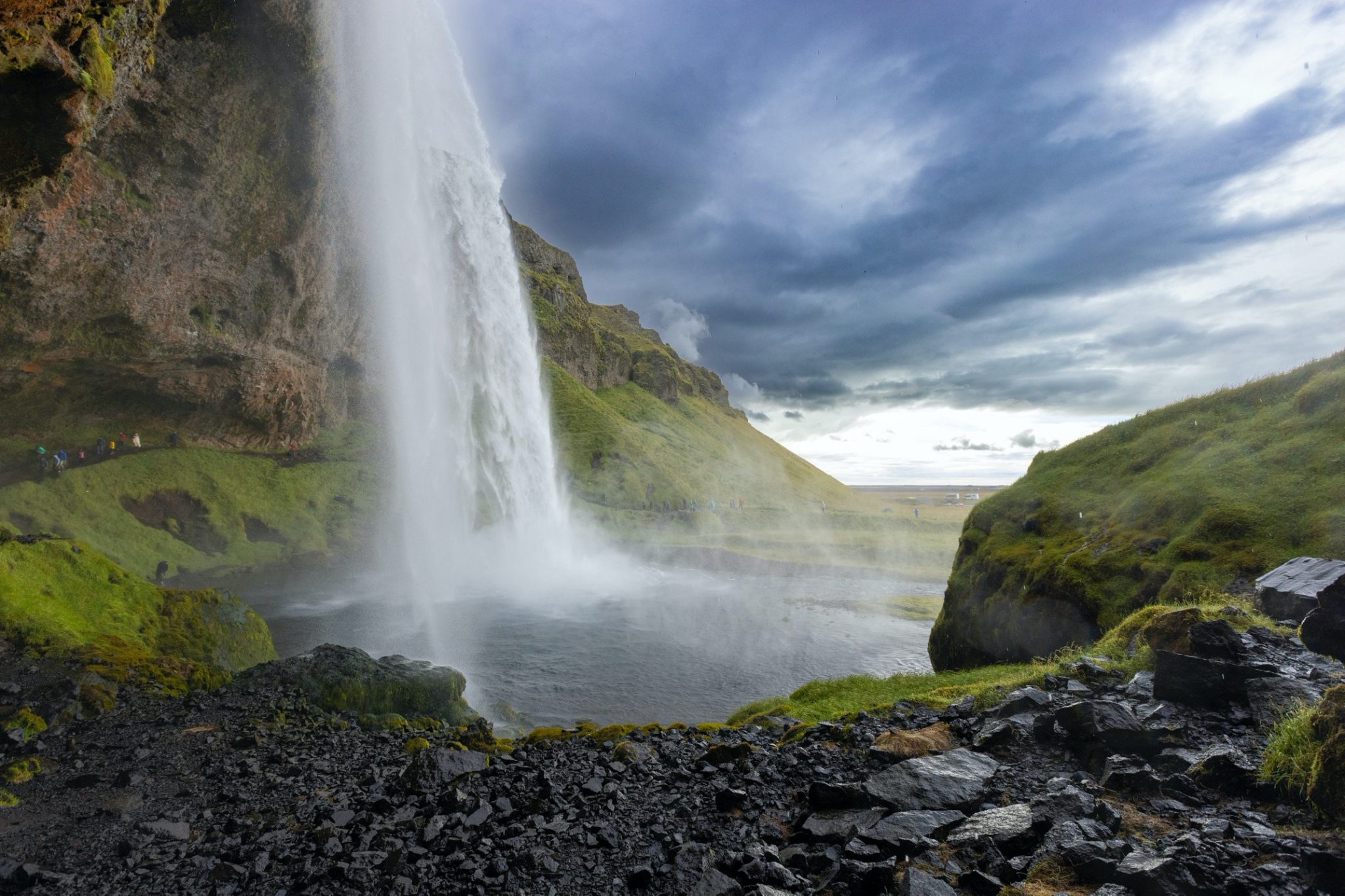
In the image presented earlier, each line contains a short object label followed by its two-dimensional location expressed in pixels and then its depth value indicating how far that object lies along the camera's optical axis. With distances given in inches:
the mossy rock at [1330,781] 193.2
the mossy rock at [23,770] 379.9
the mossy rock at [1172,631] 375.9
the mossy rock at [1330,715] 204.7
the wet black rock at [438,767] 354.0
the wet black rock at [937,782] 271.0
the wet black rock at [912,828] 232.7
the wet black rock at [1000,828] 224.4
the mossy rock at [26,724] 426.9
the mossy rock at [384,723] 546.8
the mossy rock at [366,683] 590.6
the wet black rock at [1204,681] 309.7
